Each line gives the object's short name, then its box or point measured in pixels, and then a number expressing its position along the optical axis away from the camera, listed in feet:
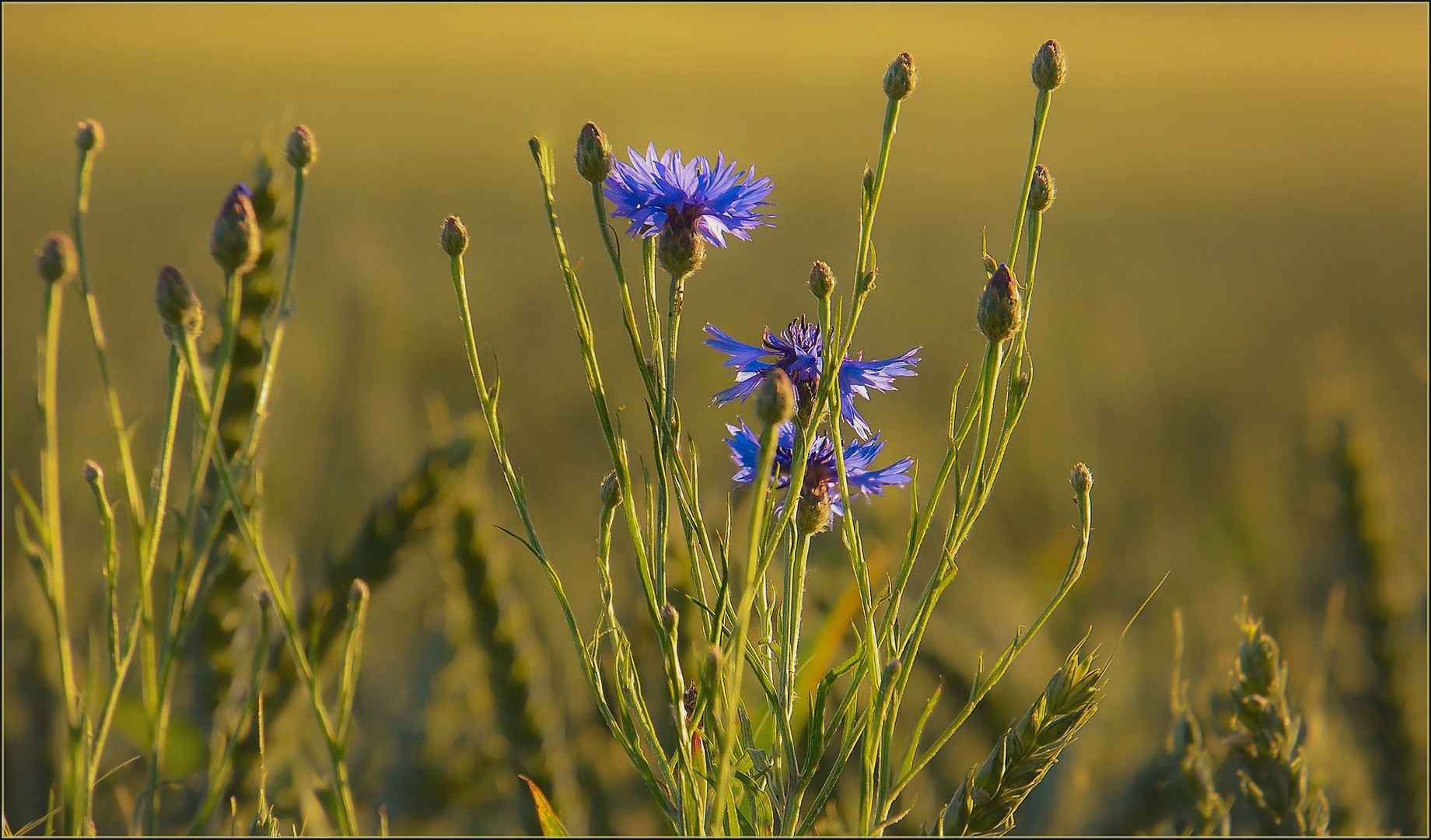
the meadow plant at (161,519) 6.81
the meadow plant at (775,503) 6.94
